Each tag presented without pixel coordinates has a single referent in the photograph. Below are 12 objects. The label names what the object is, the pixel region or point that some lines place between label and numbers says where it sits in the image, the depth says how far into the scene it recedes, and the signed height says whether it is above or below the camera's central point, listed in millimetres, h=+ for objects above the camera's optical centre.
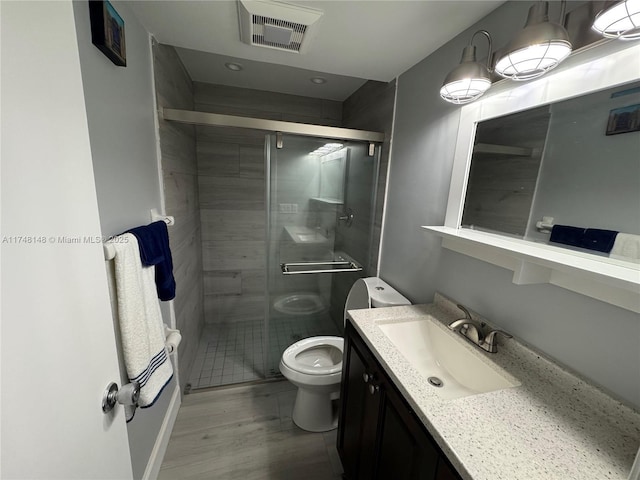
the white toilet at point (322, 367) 1554 -1144
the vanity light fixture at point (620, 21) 601 +451
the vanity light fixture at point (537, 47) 708 +442
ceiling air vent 1060 +746
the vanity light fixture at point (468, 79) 936 +441
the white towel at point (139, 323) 906 -540
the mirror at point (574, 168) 687 +109
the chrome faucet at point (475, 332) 1000 -557
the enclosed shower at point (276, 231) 1904 -377
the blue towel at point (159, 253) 1051 -312
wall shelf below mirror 634 -177
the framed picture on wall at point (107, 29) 854 +526
